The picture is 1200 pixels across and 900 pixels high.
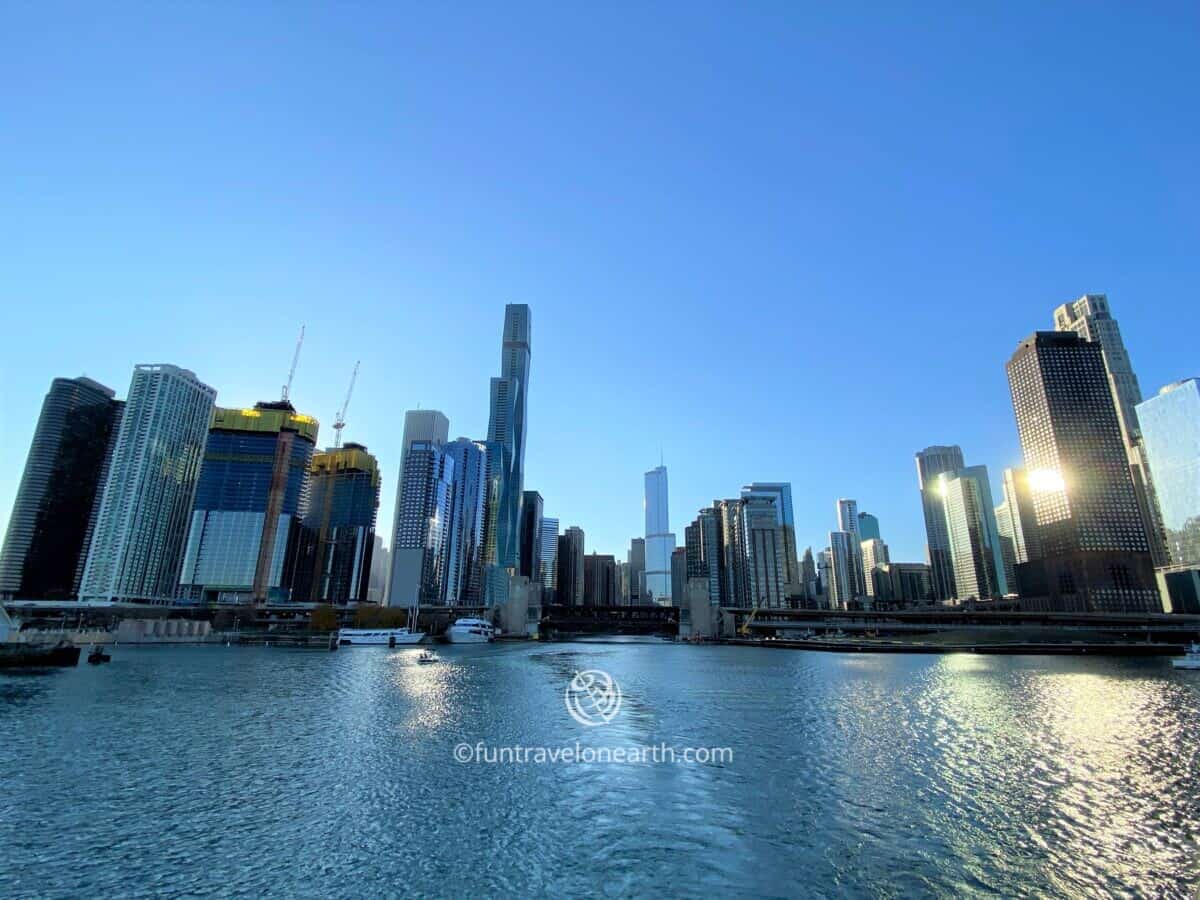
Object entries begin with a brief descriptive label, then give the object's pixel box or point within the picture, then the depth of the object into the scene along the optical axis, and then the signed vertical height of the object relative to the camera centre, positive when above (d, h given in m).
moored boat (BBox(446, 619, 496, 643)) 197.38 -5.16
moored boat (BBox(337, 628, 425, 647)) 167.50 -5.01
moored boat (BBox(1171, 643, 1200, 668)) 106.38 -5.89
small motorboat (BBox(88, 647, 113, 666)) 86.88 -5.88
